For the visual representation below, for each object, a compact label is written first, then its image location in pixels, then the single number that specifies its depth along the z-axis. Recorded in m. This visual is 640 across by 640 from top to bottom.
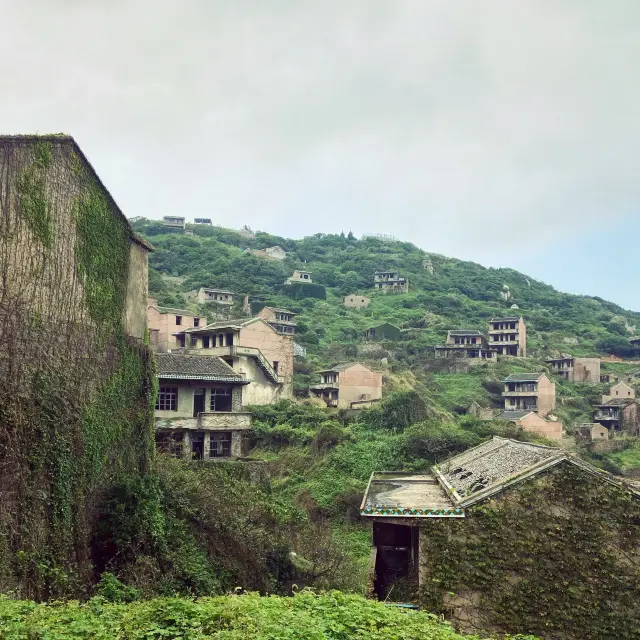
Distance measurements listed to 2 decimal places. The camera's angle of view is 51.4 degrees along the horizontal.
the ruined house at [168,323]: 48.34
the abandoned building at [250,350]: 39.72
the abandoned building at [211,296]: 76.44
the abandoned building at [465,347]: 70.50
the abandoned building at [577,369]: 71.44
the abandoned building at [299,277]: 92.00
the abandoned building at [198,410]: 30.67
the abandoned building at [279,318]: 68.12
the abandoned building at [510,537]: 15.41
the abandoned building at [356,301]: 89.62
